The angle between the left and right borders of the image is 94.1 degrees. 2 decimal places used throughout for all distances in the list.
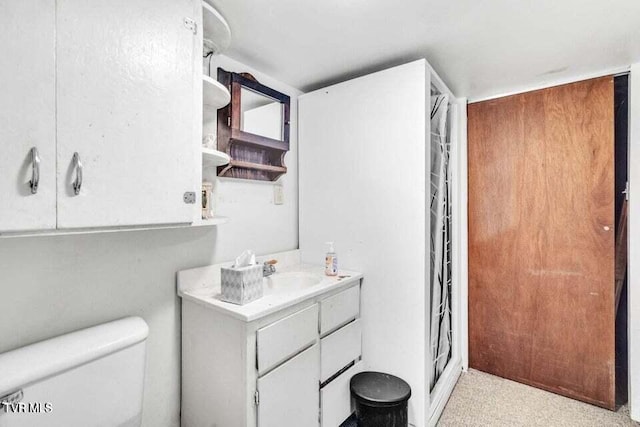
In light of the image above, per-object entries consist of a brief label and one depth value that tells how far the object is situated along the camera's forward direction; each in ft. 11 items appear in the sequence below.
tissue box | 4.17
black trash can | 4.92
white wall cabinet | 2.47
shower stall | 5.35
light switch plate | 6.47
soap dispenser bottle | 5.74
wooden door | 6.21
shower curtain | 6.11
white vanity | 3.92
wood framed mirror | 5.25
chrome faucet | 5.57
